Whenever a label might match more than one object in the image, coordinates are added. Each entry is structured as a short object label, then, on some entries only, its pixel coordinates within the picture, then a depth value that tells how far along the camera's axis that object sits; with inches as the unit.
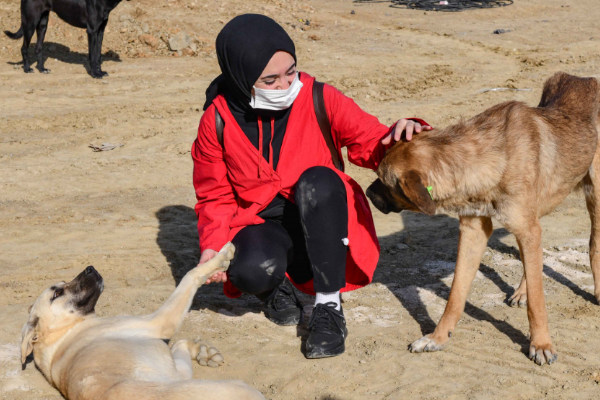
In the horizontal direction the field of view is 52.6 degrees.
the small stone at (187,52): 514.0
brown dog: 148.5
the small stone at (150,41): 529.0
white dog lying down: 115.6
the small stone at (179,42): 516.1
